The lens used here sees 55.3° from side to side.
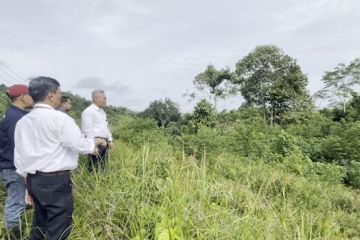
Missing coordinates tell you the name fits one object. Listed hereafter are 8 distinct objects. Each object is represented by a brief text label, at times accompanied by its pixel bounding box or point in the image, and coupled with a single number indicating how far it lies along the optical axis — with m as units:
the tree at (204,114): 22.84
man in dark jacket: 3.40
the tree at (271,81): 26.81
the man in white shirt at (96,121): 5.20
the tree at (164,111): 31.16
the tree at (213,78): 29.78
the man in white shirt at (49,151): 2.69
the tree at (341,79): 28.98
